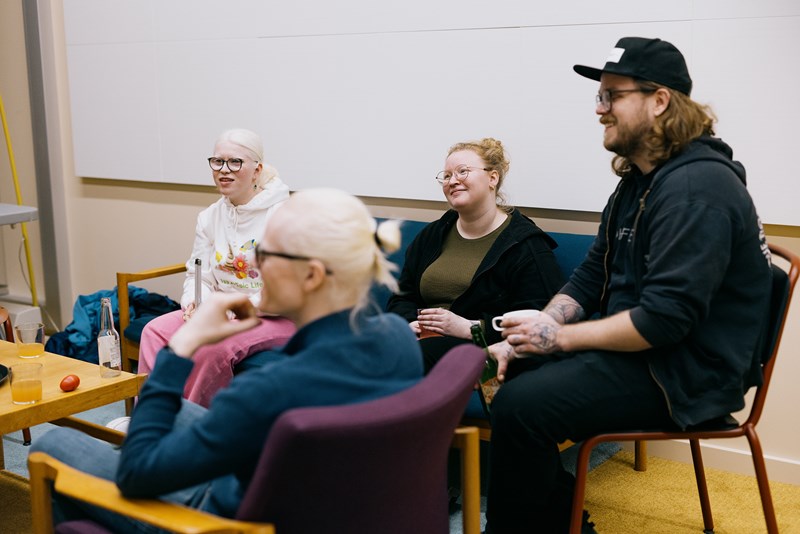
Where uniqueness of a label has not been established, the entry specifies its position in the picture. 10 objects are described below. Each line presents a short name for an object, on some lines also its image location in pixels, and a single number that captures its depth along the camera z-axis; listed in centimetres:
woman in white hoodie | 350
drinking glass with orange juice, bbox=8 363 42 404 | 254
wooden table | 252
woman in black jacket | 301
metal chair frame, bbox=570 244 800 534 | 222
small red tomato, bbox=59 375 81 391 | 268
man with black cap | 214
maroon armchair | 138
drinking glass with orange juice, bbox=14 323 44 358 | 301
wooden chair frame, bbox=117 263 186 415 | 371
